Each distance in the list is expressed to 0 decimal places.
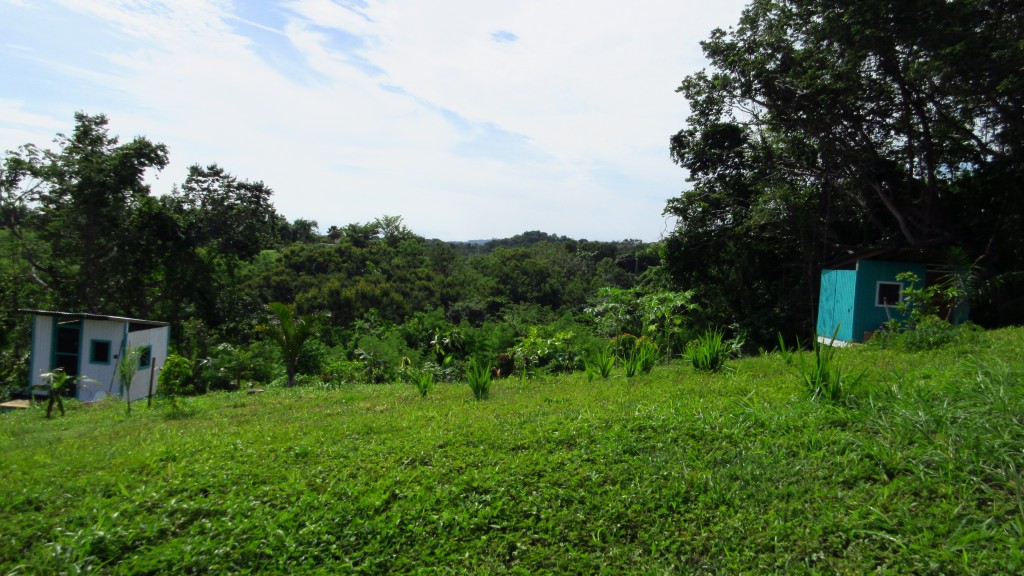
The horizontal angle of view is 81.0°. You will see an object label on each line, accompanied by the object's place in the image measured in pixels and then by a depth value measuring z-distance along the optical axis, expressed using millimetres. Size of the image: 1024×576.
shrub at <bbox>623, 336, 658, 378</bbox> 8016
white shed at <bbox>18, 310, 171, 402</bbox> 13594
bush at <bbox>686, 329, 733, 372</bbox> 7820
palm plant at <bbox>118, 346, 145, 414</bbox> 8040
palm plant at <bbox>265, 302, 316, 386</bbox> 11953
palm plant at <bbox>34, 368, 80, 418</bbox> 8271
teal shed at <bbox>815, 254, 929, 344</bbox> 14188
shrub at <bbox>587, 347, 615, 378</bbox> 8242
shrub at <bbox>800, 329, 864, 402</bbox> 4984
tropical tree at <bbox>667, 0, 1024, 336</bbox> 12391
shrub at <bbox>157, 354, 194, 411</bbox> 8305
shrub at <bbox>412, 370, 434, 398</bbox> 7992
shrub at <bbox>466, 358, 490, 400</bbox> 7305
